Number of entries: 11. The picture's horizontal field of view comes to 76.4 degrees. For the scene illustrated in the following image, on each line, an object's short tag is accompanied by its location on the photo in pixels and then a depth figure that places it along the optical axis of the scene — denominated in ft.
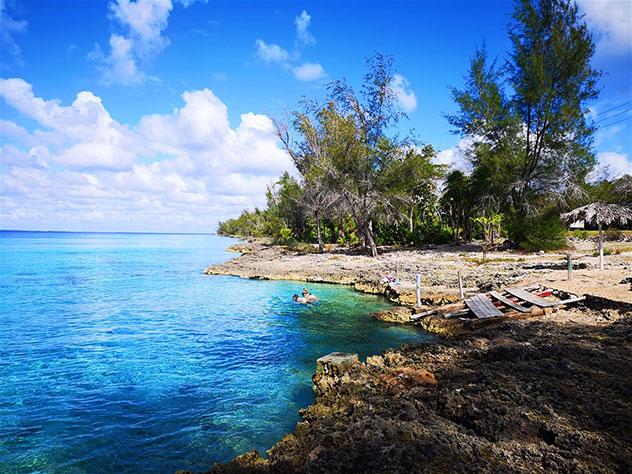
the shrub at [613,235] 120.26
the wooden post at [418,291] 57.88
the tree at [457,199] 136.77
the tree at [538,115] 103.24
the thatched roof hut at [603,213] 67.74
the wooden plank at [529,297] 46.57
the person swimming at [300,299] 67.26
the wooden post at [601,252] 64.75
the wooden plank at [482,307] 46.85
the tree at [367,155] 119.55
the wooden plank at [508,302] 46.37
